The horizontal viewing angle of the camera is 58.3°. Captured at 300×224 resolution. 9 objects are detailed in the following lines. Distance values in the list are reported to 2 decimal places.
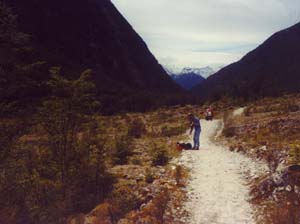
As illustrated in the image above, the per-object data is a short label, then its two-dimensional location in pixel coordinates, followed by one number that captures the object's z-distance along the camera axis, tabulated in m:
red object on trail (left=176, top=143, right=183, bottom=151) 11.18
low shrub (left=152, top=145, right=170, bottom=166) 9.08
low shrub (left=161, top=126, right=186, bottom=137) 15.45
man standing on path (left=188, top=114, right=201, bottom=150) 11.38
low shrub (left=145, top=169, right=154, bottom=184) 7.57
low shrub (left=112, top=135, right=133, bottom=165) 9.61
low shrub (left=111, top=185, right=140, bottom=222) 6.05
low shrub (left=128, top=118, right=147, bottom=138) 15.48
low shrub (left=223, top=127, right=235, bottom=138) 13.37
